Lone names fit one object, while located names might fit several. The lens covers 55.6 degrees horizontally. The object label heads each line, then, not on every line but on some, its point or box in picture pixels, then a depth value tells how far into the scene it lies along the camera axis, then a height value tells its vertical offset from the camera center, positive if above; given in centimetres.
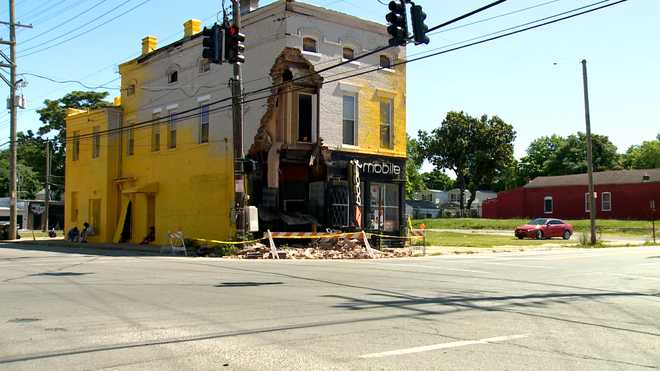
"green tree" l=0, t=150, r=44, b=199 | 8025 +555
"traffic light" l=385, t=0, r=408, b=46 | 1456 +468
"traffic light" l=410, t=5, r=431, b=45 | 1427 +442
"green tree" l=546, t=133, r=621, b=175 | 9312 +961
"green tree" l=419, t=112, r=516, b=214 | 7875 +962
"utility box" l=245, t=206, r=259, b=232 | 2244 +15
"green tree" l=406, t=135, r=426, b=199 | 8535 +819
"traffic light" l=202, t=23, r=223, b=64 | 1806 +518
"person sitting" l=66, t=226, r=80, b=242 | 3525 -60
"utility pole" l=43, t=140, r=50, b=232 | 5438 +191
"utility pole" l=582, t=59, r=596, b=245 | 3329 +381
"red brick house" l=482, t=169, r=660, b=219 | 5988 +244
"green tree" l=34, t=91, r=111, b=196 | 6900 +1207
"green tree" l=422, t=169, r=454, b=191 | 13688 +887
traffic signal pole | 2184 +287
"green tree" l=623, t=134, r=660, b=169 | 9200 +953
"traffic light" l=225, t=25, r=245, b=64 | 1870 +528
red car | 4156 -64
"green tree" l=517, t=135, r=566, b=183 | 10588 +1115
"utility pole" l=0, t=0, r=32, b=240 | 3675 +733
